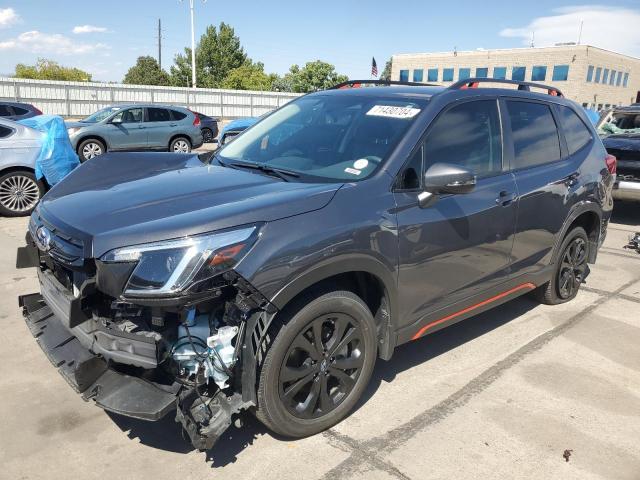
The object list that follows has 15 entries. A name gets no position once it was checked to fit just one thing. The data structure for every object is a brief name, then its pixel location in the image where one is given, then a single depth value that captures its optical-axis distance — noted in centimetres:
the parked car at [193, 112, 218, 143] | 2134
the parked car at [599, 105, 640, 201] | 830
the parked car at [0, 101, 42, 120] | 1312
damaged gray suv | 242
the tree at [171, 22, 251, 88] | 7662
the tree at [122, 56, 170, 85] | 8350
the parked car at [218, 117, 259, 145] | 1048
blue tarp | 823
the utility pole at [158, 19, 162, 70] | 8581
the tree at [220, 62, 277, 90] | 6900
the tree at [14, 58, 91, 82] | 7994
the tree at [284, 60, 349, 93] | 7544
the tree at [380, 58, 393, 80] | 11756
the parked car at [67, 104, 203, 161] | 1500
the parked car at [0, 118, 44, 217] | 805
